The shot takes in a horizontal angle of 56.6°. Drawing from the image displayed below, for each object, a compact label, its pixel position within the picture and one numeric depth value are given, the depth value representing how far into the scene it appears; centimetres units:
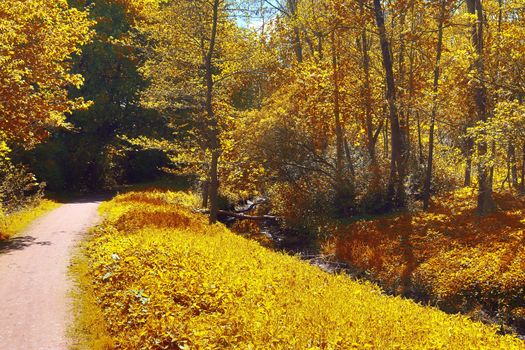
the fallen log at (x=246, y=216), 2142
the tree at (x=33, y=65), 1351
